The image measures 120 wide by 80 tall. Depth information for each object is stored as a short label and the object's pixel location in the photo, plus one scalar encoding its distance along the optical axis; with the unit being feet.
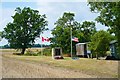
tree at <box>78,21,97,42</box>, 279.49
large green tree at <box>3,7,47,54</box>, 314.96
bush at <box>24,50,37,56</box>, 274.11
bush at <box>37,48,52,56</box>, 247.89
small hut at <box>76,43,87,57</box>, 206.40
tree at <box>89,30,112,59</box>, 160.56
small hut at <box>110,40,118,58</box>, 170.86
